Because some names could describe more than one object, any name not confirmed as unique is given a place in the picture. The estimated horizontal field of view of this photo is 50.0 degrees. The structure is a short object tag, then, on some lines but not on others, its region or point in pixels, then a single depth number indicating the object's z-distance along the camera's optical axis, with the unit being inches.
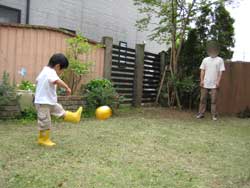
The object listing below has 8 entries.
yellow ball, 207.1
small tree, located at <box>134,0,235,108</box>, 288.6
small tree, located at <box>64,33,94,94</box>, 232.8
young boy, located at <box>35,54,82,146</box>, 142.6
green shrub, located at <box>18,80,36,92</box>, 207.2
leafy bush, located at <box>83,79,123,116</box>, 228.5
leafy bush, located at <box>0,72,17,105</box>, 189.1
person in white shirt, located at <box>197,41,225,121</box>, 242.6
